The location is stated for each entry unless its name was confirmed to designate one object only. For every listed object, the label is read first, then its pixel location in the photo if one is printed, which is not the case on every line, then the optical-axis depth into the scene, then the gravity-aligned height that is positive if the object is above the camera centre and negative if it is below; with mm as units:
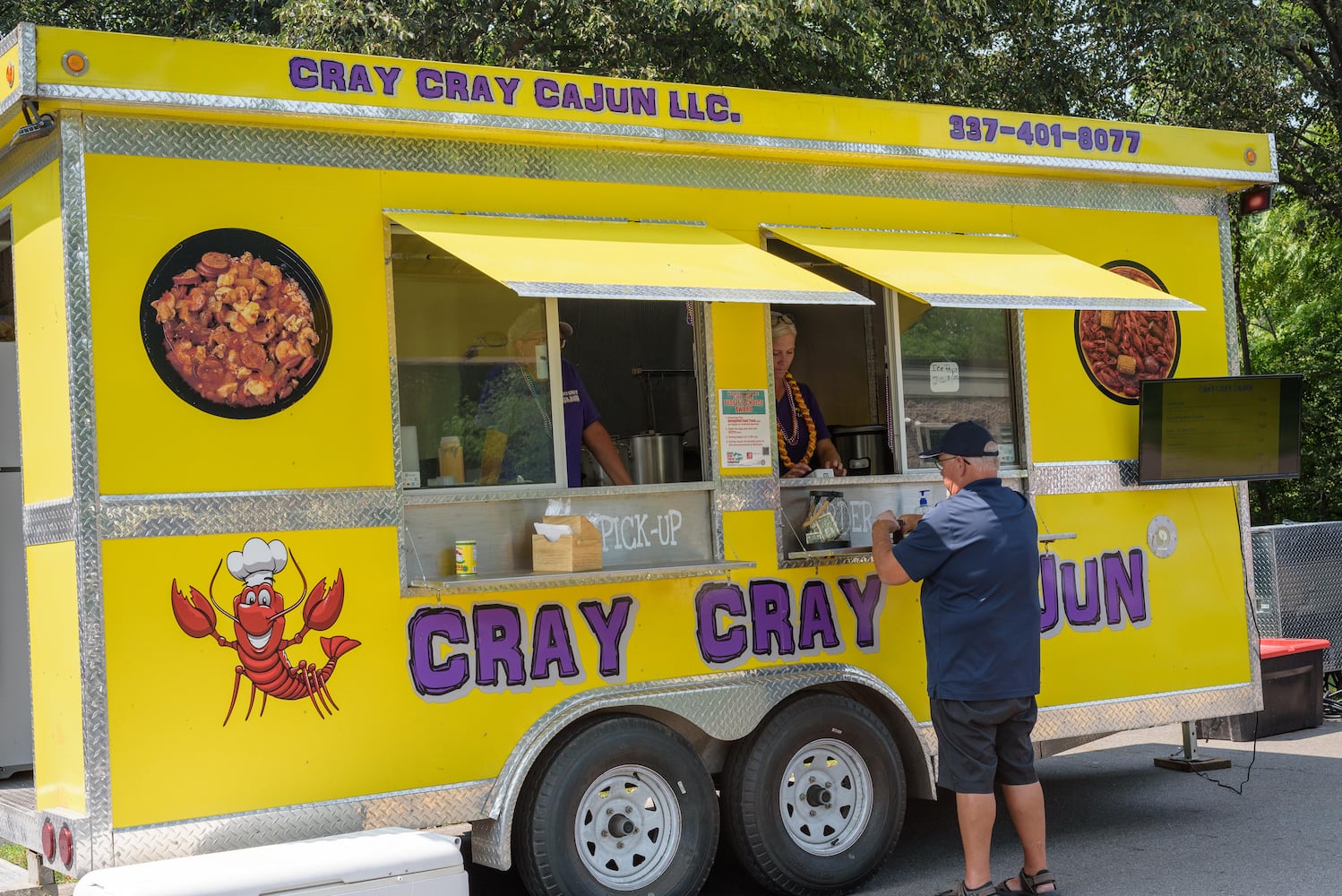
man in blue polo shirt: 5246 -690
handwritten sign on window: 6441 +432
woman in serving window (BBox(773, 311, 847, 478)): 6512 +253
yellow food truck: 4582 +110
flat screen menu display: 6746 +127
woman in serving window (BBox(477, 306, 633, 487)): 5441 +282
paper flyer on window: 5758 +206
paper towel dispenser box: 5156 -239
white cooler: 4074 -1130
